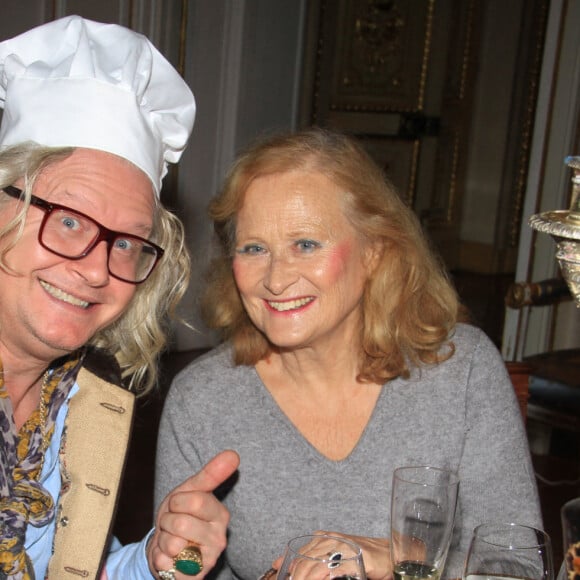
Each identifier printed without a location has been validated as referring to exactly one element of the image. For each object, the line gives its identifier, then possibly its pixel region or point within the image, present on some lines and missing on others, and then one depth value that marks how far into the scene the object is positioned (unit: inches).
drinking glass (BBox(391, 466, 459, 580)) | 48.0
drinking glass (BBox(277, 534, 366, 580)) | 40.8
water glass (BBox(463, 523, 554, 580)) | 42.3
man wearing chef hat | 60.8
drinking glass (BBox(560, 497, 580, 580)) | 35.3
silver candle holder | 44.3
